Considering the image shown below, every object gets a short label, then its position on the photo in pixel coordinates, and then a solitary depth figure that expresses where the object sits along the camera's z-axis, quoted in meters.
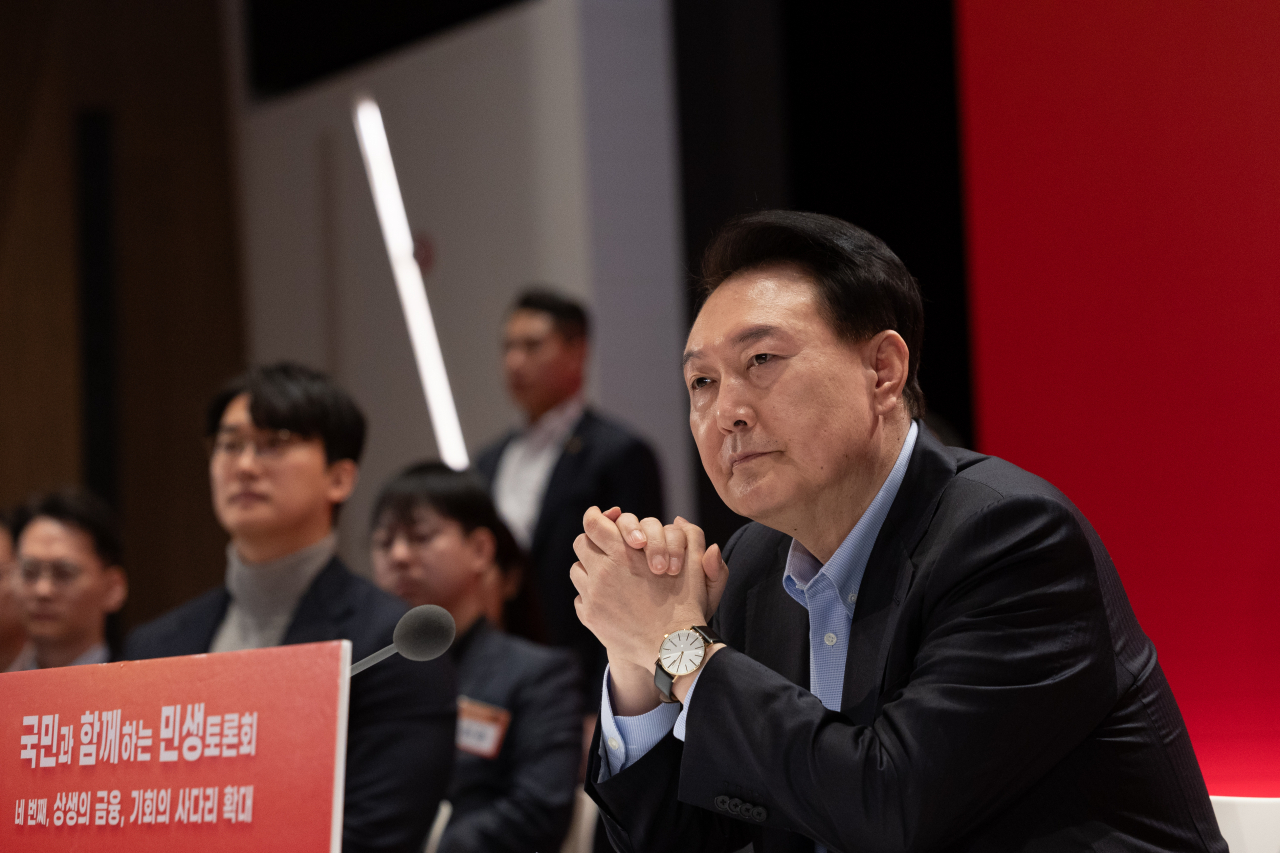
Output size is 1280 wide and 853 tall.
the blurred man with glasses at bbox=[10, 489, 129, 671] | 3.54
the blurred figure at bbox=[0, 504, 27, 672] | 3.82
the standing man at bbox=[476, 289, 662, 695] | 4.11
